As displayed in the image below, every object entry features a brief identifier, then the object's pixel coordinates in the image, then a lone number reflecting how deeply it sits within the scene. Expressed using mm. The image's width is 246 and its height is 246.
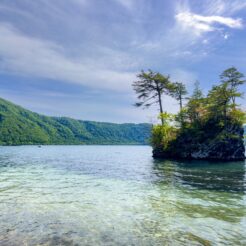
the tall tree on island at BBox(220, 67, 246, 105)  52656
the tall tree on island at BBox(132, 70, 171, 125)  53531
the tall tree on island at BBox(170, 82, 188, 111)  60781
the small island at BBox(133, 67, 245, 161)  51562
